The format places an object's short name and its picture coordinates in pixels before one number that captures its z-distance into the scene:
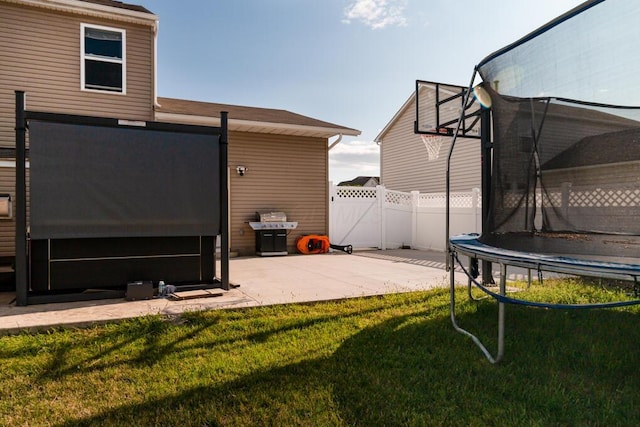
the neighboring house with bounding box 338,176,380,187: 35.97
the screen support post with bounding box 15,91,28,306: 4.05
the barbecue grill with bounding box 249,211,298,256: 8.88
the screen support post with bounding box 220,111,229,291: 4.91
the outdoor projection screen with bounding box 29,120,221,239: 4.20
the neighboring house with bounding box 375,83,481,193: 13.20
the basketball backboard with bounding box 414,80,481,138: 6.50
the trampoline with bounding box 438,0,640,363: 2.43
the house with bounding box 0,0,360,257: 7.11
